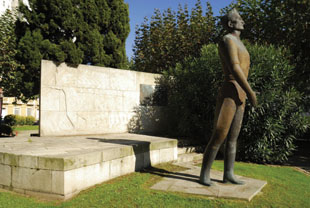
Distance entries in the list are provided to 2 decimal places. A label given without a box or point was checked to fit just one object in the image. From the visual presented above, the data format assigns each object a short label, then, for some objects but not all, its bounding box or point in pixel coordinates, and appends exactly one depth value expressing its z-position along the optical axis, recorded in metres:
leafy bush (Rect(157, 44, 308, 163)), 7.96
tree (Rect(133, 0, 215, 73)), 13.35
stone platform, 4.09
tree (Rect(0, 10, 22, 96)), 10.98
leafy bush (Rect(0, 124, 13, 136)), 10.83
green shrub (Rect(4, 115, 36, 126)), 27.34
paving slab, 4.18
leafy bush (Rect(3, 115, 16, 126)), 19.24
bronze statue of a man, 4.21
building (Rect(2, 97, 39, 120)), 39.66
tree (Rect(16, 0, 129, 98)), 8.82
